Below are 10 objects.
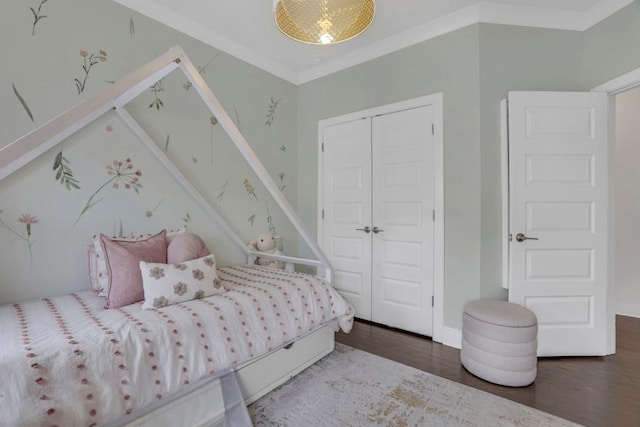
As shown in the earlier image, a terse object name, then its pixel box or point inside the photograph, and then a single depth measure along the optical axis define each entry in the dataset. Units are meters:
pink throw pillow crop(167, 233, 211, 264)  1.88
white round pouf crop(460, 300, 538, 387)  1.82
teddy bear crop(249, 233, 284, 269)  2.81
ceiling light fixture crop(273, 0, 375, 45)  1.42
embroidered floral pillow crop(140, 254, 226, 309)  1.52
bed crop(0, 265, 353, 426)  0.93
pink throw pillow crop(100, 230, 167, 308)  1.55
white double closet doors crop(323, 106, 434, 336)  2.60
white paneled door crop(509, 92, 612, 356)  2.19
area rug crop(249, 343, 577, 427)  1.53
